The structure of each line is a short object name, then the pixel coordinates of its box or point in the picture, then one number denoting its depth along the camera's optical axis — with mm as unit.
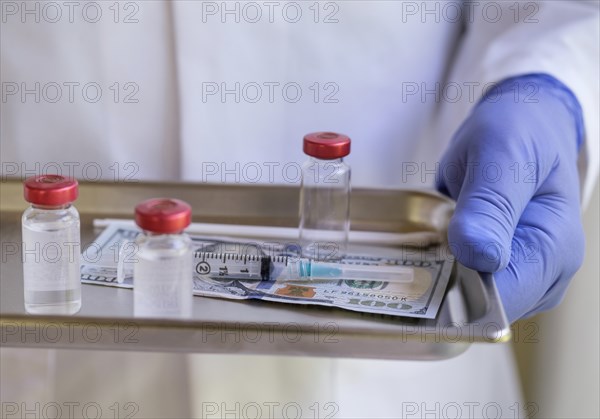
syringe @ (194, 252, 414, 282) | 751
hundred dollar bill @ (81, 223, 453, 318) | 728
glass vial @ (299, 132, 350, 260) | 772
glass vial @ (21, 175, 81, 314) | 712
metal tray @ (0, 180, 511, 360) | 681
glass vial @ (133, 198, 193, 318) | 702
